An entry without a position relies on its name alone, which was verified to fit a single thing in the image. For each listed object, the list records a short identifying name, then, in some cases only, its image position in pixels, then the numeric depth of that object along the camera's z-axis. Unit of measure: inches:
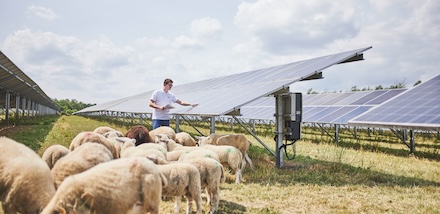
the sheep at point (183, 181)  183.9
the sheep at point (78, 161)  154.7
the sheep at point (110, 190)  124.0
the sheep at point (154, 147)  237.6
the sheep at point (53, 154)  185.5
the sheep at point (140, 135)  284.4
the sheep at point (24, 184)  137.6
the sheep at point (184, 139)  336.8
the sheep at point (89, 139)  220.1
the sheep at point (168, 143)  277.3
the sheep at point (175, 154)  251.4
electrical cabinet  354.3
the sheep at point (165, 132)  329.2
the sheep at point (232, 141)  335.9
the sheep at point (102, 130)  339.3
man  368.5
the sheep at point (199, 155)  233.5
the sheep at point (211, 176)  209.0
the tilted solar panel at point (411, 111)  388.5
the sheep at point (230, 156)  280.4
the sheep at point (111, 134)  305.0
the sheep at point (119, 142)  261.4
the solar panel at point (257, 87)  345.7
